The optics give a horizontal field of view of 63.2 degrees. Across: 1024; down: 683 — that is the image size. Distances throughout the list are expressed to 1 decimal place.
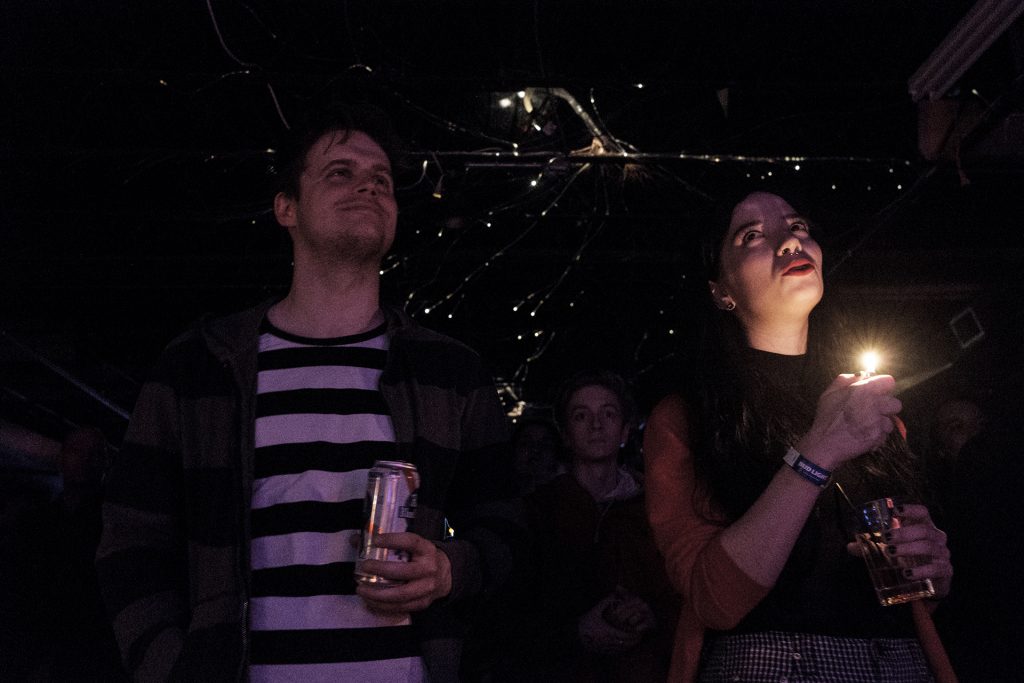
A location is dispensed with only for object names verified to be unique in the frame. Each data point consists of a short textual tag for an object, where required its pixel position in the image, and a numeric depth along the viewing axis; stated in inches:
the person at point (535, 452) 174.4
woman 62.3
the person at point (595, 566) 106.7
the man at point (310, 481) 63.4
